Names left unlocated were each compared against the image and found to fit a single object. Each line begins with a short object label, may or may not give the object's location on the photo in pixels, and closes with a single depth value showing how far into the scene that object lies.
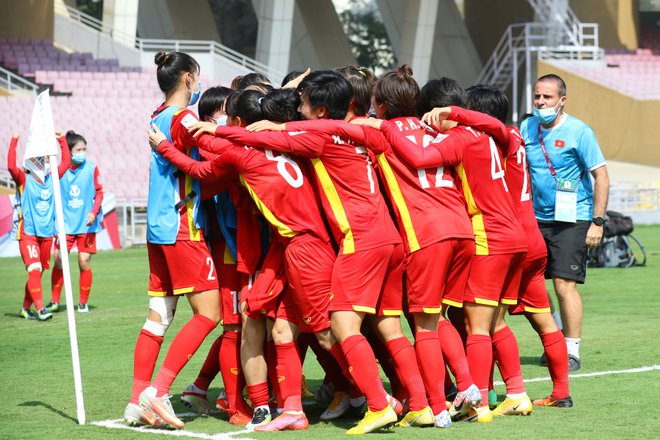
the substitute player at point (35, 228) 27.64
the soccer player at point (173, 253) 14.37
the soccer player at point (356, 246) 13.41
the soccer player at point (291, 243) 13.59
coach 18.06
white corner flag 14.94
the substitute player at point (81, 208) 28.14
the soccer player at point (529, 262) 15.15
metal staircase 97.12
